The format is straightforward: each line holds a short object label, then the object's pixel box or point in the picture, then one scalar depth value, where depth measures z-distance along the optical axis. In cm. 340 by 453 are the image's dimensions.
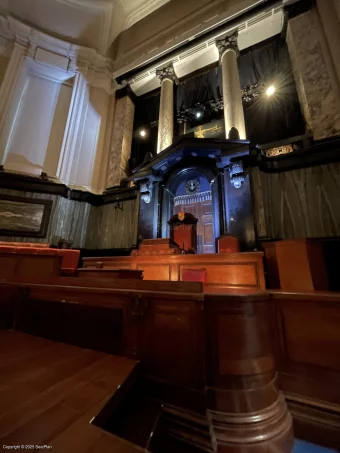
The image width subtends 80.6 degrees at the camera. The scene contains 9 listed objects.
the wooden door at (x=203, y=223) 489
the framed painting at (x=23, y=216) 518
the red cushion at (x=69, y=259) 328
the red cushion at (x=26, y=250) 302
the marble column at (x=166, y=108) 623
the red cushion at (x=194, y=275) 307
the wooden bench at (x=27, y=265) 269
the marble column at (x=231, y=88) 510
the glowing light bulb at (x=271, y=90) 606
